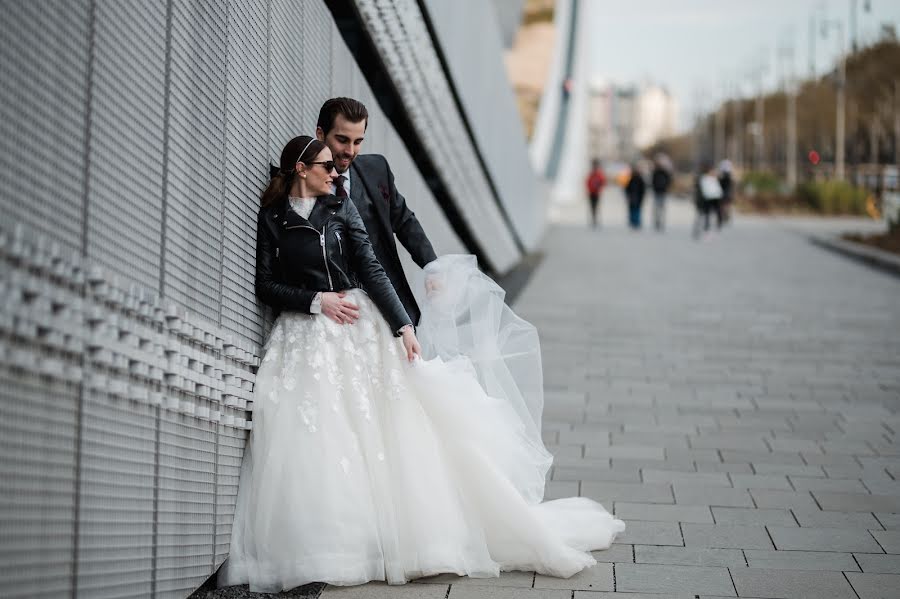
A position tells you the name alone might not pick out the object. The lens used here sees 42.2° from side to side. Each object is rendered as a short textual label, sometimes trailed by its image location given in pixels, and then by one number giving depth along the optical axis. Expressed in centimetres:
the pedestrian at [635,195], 3036
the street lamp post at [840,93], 3900
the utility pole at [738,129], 8037
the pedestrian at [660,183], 2958
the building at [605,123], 18362
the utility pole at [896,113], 4974
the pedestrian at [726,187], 3192
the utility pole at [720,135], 9649
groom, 470
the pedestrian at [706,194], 2611
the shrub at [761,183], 4481
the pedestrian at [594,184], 3181
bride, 428
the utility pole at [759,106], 6806
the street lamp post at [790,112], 5604
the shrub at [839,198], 3725
